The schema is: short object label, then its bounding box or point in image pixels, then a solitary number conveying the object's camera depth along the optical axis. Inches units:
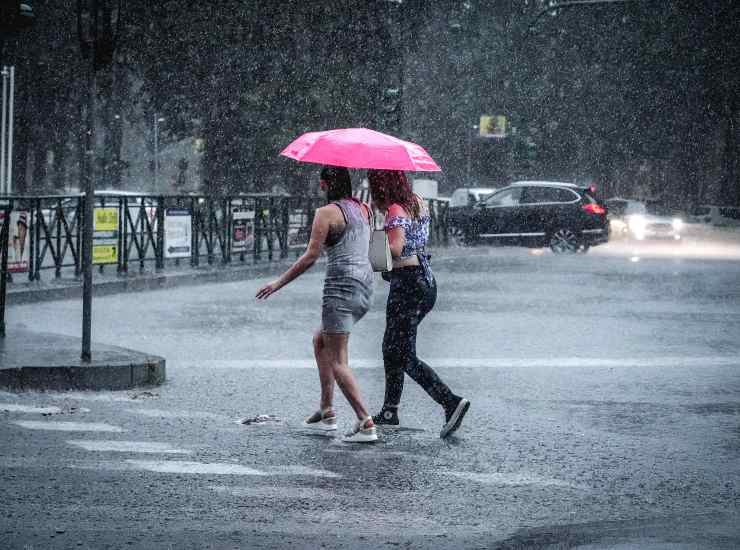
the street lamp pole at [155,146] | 3786.9
